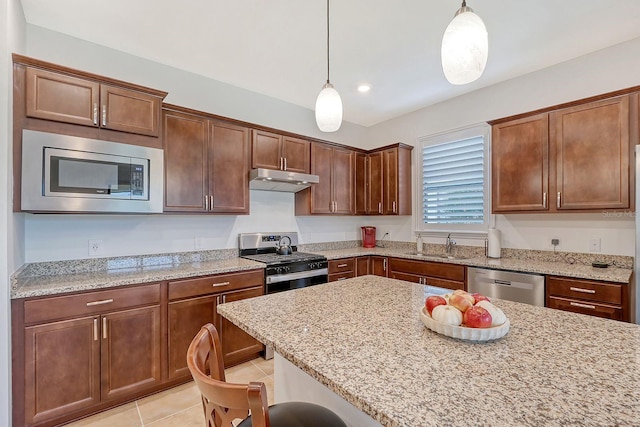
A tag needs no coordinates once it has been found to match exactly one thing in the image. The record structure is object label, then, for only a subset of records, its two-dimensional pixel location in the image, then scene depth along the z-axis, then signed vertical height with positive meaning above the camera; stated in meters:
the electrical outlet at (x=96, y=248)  2.53 -0.29
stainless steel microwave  1.94 +0.28
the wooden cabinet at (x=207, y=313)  2.42 -0.82
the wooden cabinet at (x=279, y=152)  3.25 +0.72
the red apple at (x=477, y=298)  1.22 -0.35
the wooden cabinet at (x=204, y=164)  2.69 +0.49
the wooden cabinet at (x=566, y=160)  2.40 +0.50
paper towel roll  3.22 -0.30
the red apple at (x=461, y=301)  1.16 -0.34
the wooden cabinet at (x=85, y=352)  1.85 -0.94
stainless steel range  2.98 -0.48
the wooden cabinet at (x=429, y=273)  3.09 -0.65
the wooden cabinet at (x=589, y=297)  2.20 -0.64
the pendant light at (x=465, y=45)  1.27 +0.74
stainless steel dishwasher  2.56 -0.64
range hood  3.08 +0.38
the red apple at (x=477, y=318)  1.08 -0.38
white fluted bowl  1.06 -0.42
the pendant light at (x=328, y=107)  1.91 +0.70
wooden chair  0.71 -0.50
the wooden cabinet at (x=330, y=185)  3.78 +0.41
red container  4.53 -0.34
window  3.54 +0.43
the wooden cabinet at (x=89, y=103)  1.98 +0.81
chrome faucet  3.75 -0.36
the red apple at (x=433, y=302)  1.24 -0.36
